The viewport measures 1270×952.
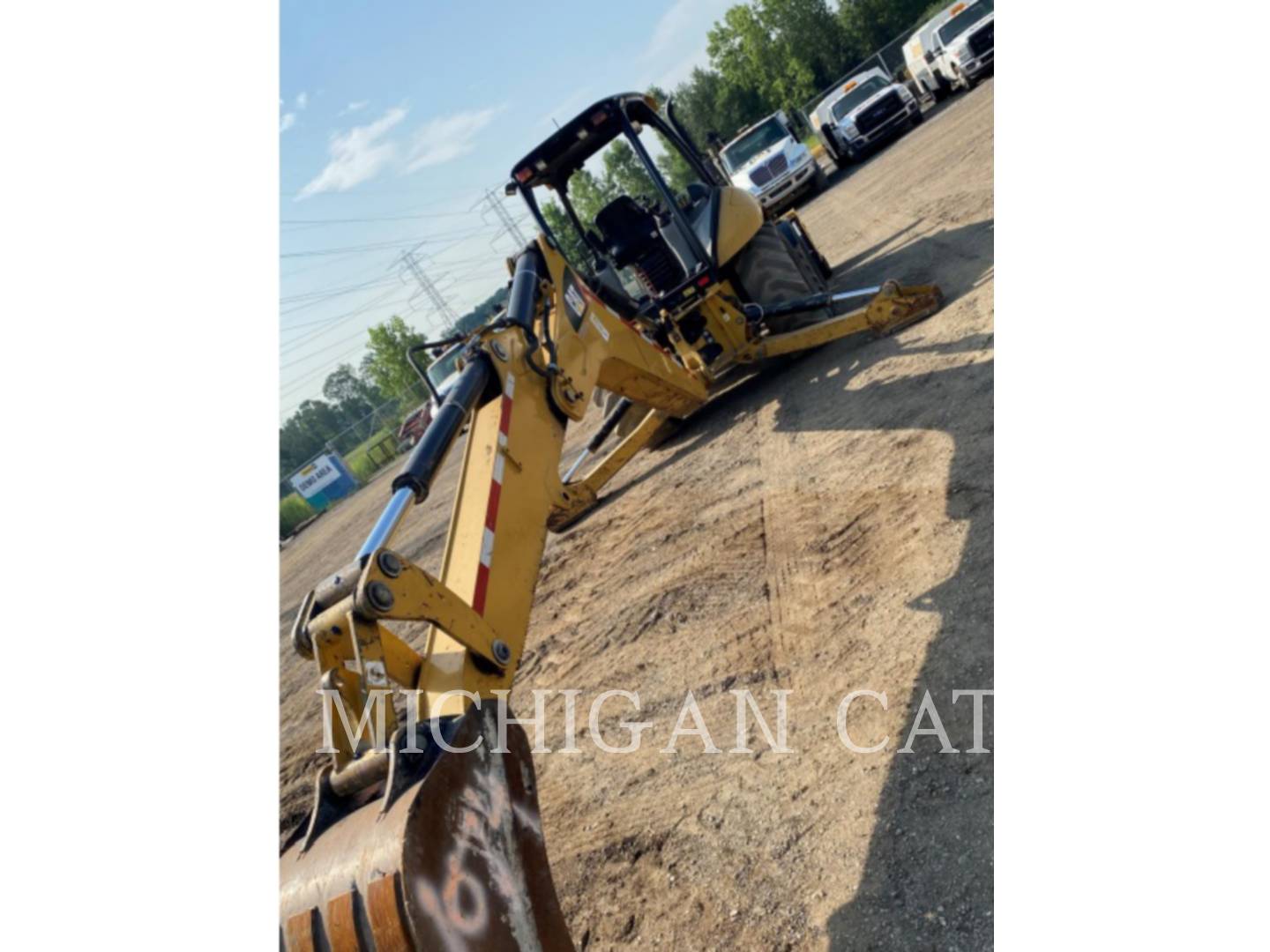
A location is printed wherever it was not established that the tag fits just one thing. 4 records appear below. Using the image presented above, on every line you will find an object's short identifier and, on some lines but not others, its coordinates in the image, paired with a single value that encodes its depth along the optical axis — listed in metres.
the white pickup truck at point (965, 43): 20.38
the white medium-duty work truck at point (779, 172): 19.53
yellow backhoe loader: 2.02
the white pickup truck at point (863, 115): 20.36
